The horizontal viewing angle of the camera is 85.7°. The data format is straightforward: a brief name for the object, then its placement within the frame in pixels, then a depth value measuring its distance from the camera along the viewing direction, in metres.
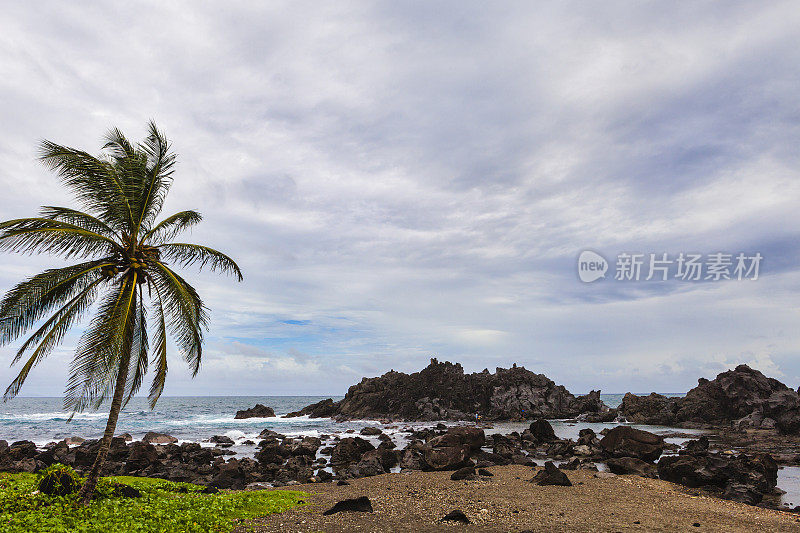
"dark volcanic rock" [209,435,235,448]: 48.97
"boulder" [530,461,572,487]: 23.45
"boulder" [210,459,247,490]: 25.91
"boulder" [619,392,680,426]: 78.63
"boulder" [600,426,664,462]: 33.31
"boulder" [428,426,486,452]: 33.19
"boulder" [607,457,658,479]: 28.27
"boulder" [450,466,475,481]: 25.34
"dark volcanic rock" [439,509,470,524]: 16.36
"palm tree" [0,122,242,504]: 15.55
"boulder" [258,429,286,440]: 55.33
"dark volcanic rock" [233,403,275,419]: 99.38
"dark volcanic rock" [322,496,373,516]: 17.55
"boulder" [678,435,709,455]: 32.66
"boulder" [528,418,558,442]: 47.78
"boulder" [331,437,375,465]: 35.62
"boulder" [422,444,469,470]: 28.53
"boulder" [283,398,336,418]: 107.12
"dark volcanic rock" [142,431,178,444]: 47.00
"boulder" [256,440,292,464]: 34.62
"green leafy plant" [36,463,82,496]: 16.52
